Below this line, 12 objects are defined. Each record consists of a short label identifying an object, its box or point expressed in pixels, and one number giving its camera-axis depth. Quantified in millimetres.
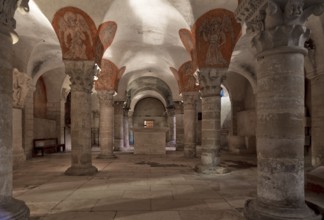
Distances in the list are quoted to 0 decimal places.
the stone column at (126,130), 21231
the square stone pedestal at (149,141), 15703
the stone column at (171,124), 25353
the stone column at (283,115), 3787
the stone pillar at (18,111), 11268
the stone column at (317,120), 9545
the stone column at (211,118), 8906
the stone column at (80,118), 8625
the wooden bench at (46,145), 14534
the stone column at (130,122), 29756
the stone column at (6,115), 3414
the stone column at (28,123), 13219
